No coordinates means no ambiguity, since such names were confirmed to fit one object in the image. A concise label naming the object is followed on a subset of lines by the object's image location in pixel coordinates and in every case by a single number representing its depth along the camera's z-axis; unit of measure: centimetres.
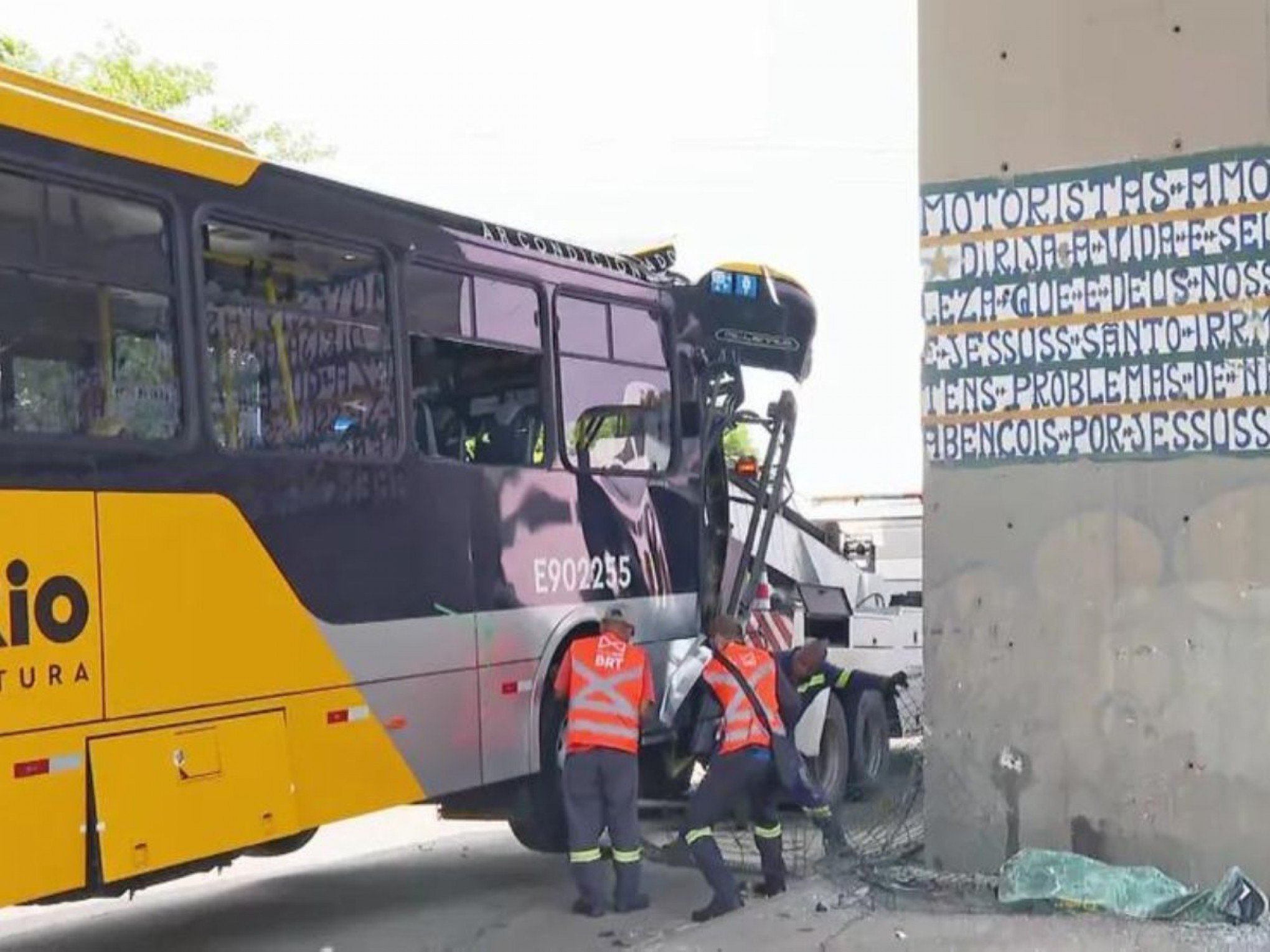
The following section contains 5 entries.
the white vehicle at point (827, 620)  1038
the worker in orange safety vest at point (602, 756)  773
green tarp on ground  662
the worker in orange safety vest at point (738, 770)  763
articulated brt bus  542
